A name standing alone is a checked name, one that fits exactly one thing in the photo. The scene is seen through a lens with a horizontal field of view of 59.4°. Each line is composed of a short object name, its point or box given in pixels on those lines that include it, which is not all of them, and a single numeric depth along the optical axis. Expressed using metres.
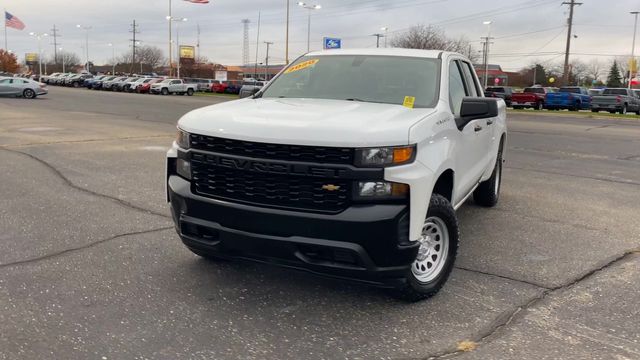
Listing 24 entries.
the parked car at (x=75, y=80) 69.56
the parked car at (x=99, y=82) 61.53
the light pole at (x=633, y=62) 61.25
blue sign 48.88
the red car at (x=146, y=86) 55.67
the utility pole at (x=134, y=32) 110.06
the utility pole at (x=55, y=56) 137.25
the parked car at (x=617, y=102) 34.47
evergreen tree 106.38
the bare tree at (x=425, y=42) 54.31
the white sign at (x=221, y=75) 77.47
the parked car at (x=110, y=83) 59.78
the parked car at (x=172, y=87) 54.53
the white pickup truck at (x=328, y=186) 3.35
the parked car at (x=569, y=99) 36.91
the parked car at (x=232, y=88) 58.89
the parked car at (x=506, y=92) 38.39
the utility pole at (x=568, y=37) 52.06
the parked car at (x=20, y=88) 34.75
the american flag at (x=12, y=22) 50.46
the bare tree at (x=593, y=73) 119.56
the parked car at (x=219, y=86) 59.59
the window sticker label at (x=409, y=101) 4.32
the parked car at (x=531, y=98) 37.78
